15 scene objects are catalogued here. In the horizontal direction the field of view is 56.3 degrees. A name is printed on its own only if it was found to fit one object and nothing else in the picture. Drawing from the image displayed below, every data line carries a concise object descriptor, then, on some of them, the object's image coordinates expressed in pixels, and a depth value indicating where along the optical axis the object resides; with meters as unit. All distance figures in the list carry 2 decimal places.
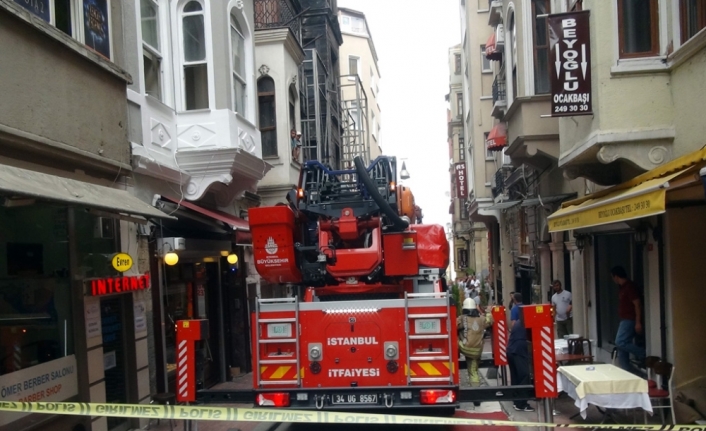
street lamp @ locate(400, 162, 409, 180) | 17.34
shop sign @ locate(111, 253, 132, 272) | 8.59
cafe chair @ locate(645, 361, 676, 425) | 7.86
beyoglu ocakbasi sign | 9.31
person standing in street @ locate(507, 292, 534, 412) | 9.52
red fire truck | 7.48
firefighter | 9.93
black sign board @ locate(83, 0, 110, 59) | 8.53
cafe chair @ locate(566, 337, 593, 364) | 10.59
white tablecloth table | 7.09
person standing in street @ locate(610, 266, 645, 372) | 9.66
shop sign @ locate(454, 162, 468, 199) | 34.09
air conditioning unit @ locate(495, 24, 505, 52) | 17.55
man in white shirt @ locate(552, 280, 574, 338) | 13.65
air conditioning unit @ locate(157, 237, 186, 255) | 10.45
